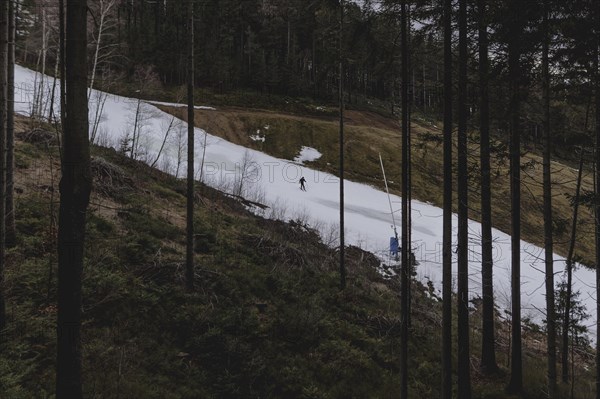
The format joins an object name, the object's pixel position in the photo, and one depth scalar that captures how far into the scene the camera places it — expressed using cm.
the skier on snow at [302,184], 2896
